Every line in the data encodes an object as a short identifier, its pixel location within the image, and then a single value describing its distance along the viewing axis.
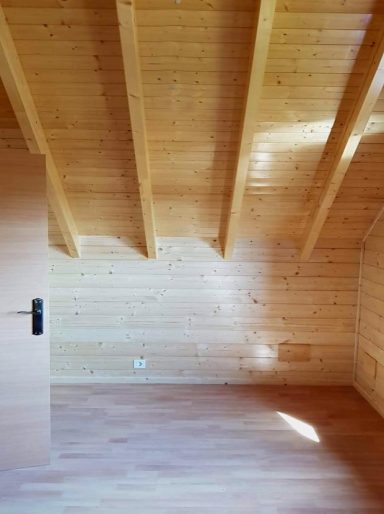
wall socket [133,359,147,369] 3.80
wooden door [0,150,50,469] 2.40
